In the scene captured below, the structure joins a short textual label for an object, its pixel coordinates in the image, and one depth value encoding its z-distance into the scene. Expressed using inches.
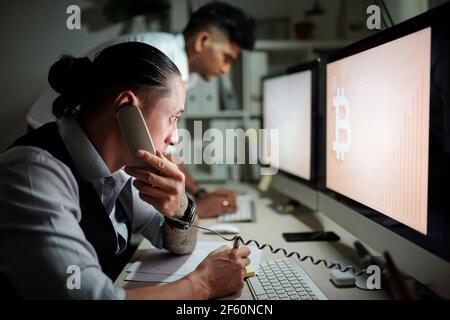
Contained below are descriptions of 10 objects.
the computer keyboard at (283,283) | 30.0
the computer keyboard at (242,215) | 54.2
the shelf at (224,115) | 84.7
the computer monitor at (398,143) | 24.5
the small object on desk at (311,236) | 45.3
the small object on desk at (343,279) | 32.5
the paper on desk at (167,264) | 35.1
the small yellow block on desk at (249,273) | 33.9
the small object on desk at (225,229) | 48.1
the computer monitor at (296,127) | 49.6
